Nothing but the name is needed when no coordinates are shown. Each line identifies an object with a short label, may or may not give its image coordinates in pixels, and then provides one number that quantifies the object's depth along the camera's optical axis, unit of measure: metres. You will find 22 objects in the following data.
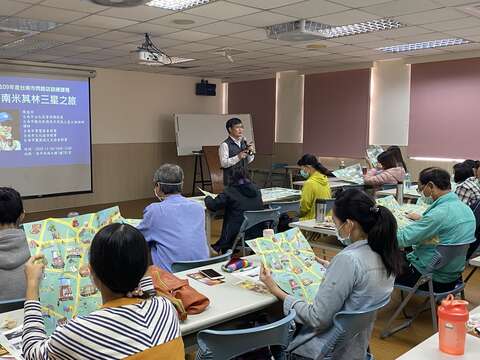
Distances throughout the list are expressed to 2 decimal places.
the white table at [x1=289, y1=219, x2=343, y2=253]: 3.58
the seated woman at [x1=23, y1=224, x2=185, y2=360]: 1.19
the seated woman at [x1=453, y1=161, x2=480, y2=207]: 4.21
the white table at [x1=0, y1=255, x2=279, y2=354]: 1.81
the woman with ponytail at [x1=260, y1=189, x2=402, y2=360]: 1.87
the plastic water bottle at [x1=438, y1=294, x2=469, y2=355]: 1.56
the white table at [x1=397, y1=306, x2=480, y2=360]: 1.55
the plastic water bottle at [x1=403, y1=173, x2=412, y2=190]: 5.85
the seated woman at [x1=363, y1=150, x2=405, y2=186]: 5.24
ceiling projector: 5.74
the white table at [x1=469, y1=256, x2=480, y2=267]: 2.91
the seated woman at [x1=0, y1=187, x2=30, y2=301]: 2.14
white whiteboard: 9.46
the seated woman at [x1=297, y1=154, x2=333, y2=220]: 4.43
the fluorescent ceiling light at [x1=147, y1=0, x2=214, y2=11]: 4.41
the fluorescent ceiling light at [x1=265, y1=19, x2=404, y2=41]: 5.11
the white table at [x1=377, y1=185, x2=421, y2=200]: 5.45
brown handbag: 1.82
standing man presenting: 5.24
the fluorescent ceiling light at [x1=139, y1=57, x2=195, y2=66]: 7.68
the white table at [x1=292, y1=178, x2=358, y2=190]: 6.22
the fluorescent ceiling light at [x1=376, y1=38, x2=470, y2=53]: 6.23
